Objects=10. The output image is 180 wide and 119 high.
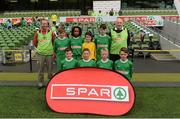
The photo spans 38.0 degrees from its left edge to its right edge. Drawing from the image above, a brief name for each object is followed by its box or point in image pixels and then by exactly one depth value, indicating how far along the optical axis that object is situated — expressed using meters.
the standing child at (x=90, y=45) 5.47
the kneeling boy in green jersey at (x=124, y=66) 5.13
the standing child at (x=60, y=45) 5.67
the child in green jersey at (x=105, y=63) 5.13
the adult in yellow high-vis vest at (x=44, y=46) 5.75
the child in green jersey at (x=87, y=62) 5.14
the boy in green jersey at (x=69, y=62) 5.23
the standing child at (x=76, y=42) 5.52
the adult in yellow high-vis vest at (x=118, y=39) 5.59
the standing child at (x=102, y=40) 5.62
